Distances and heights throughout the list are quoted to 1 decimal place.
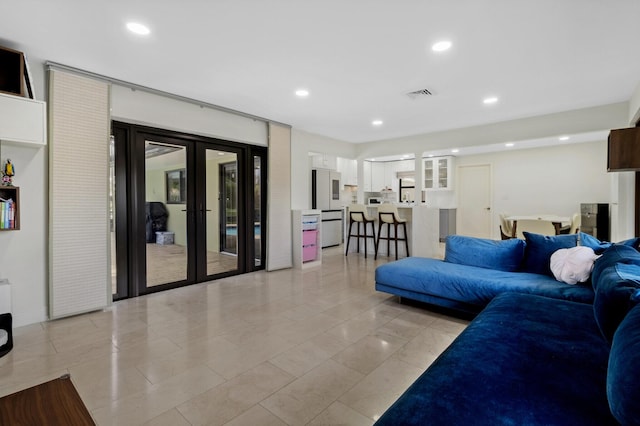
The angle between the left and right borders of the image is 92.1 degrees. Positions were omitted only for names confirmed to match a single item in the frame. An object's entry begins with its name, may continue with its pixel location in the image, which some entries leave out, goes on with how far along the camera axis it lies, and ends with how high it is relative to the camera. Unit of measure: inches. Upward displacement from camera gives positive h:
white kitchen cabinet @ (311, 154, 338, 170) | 282.4 +45.5
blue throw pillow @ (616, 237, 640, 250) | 96.8 -10.7
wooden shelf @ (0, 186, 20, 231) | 105.5 +0.4
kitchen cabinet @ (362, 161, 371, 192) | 338.8 +37.9
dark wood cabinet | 77.4 +15.3
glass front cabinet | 322.7 +39.8
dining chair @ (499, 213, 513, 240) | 230.1 -13.9
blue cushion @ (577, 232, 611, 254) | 107.8 -12.5
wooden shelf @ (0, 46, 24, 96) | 103.7 +48.1
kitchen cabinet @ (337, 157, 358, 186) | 325.1 +43.0
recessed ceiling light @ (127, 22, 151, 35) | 93.4 +56.6
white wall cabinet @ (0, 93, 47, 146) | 100.0 +30.5
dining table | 216.5 -8.1
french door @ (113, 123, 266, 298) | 149.0 +0.4
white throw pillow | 102.3 -18.8
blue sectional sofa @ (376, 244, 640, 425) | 39.5 -26.6
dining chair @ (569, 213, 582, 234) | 206.4 -9.2
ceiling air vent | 147.9 +57.2
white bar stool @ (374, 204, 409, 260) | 232.5 -7.7
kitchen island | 224.4 -13.8
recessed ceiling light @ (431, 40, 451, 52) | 103.3 +56.3
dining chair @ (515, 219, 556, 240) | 238.4 -13.6
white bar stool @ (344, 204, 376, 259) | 249.4 -7.3
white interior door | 315.3 +9.1
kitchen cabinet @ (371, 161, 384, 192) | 353.1 +38.3
